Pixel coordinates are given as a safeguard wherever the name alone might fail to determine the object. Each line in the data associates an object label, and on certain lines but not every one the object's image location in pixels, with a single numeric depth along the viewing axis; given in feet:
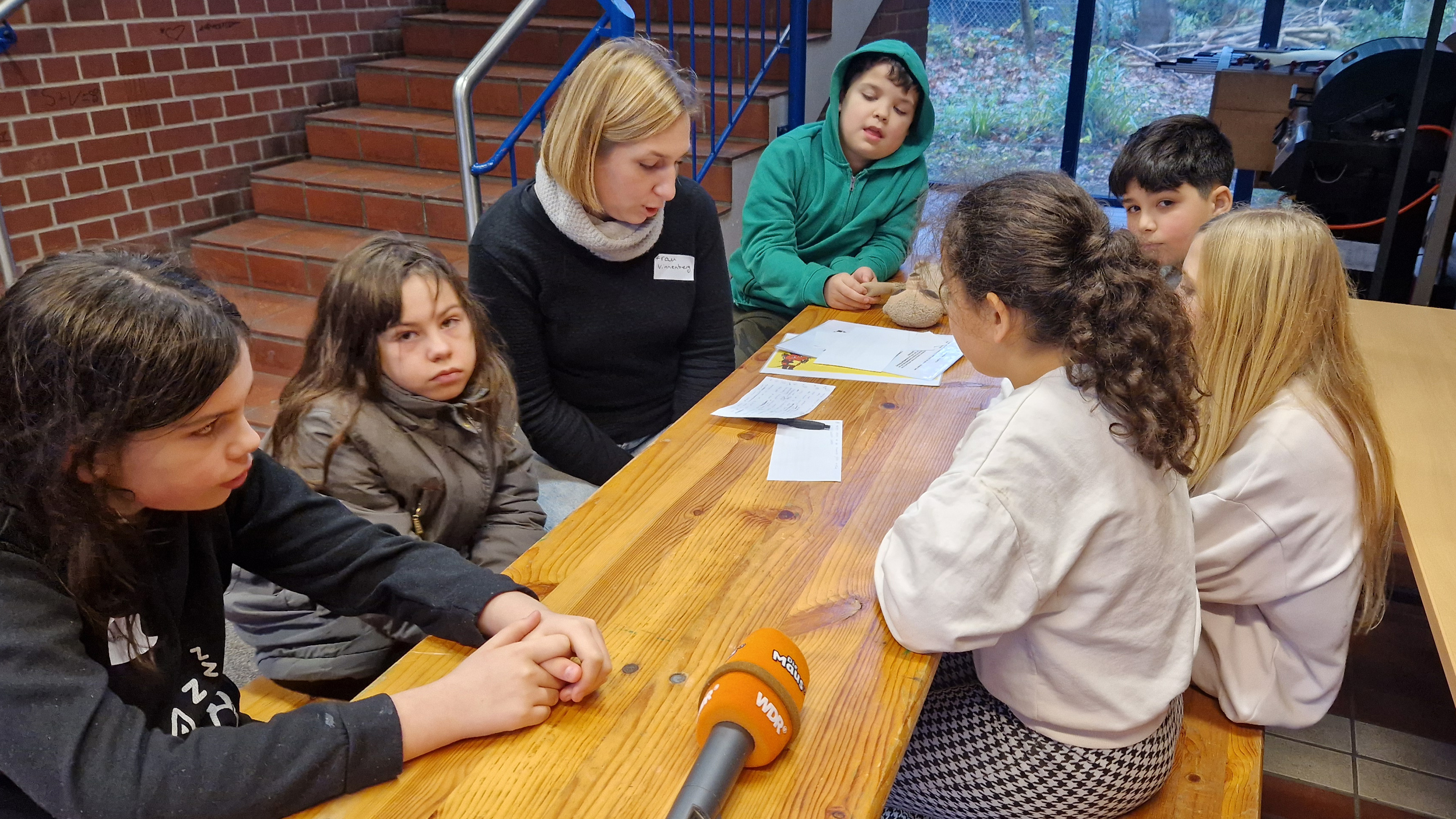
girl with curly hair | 3.41
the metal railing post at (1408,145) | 7.93
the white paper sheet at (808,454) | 4.88
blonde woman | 6.06
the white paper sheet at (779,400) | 5.54
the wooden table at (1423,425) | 4.08
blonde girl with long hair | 4.33
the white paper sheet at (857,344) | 6.39
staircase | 12.07
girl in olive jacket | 4.75
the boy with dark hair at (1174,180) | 7.04
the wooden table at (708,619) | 2.90
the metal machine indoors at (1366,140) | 10.11
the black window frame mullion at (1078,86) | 19.42
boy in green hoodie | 8.33
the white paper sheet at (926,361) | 6.18
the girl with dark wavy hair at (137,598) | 2.68
